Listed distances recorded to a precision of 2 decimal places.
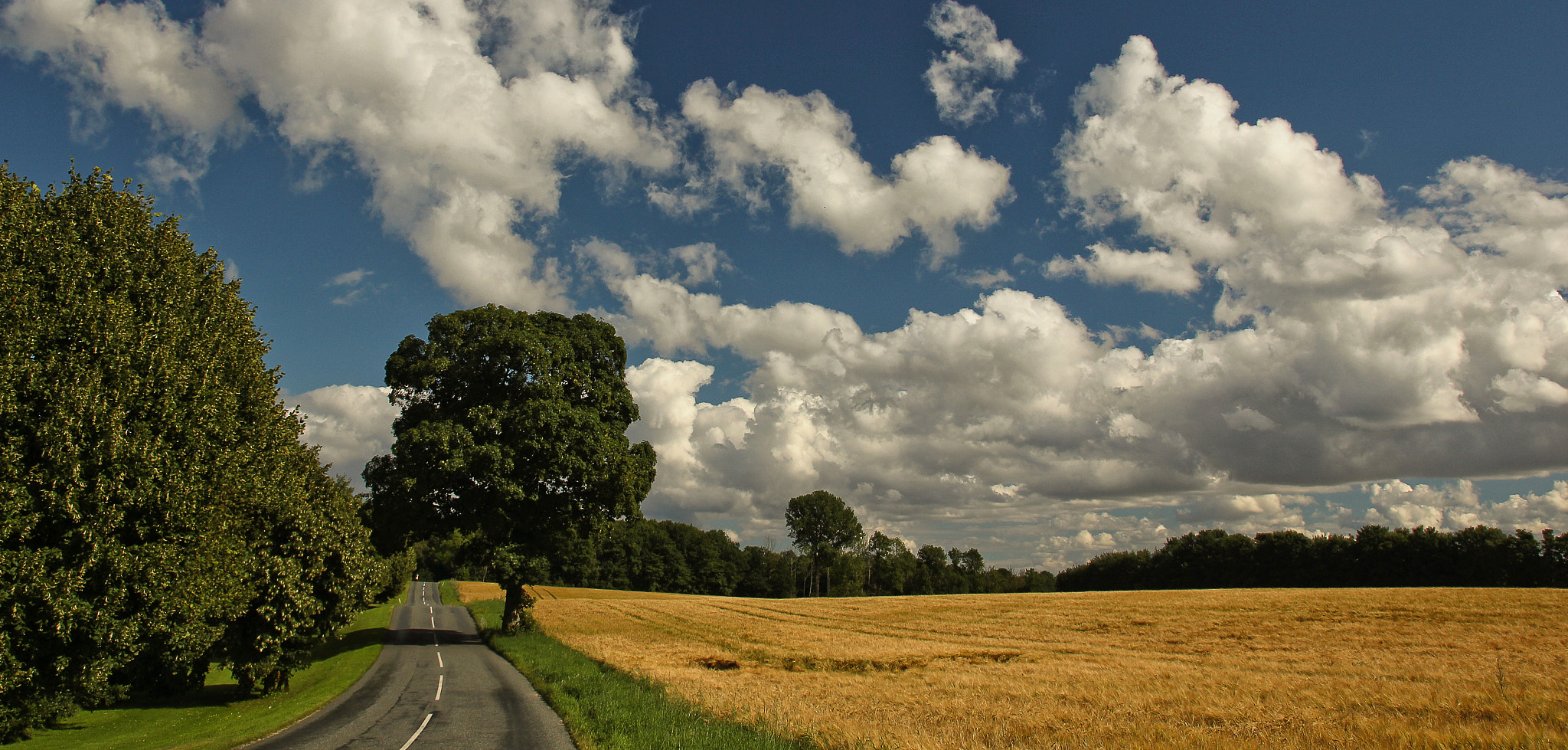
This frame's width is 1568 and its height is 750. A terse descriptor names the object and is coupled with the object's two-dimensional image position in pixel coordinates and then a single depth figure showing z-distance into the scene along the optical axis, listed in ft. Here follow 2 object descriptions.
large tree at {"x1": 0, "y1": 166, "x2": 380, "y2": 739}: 42.65
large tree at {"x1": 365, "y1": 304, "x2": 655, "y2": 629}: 100.32
